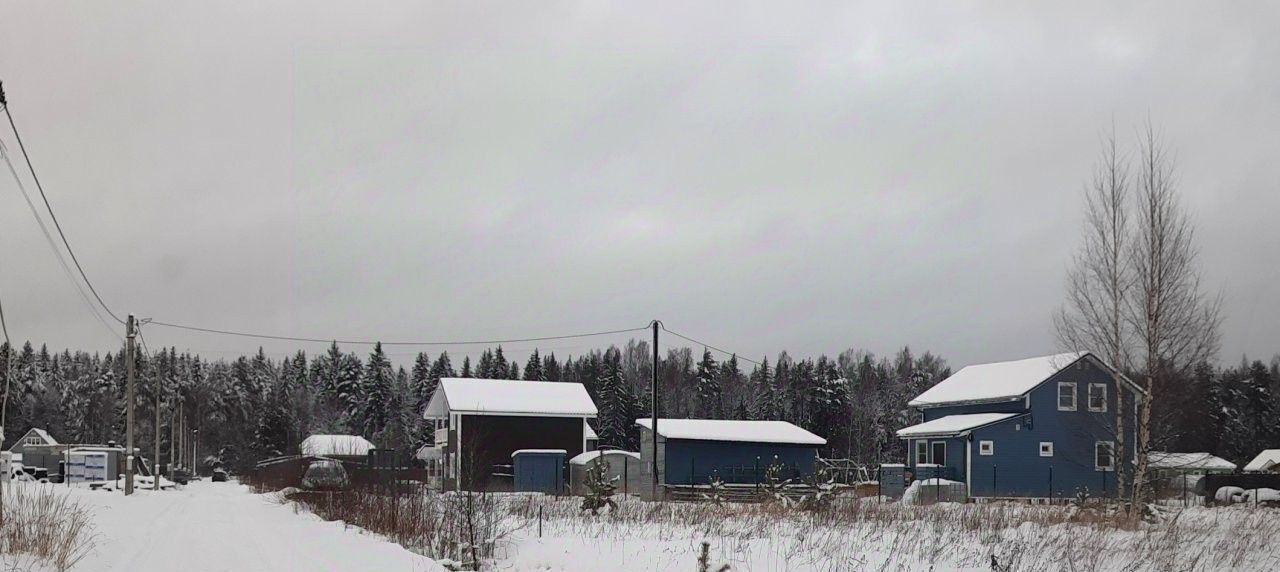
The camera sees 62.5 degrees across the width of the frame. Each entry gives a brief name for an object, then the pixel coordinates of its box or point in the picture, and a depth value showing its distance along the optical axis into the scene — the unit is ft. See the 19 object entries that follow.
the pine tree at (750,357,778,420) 315.17
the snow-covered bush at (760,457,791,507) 87.69
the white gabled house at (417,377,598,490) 170.09
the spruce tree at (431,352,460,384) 379.43
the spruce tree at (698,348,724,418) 343.87
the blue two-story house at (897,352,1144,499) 140.77
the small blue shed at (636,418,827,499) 166.30
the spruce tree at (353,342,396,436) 341.62
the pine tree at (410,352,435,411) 358.70
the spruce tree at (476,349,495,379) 384.06
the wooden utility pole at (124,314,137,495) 134.10
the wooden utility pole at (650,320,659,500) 144.87
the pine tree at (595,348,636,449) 295.89
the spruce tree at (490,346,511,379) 372.58
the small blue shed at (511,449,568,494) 158.40
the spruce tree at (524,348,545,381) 363.97
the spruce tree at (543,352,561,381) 383.04
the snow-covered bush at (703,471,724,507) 90.60
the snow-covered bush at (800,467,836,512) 76.33
